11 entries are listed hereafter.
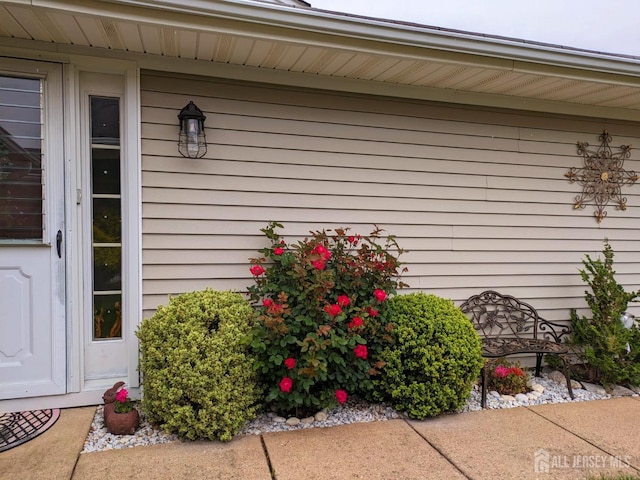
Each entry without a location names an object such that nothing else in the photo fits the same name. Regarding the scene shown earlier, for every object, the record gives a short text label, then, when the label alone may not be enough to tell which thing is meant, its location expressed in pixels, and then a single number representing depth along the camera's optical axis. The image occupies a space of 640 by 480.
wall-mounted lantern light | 2.80
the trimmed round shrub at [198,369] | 2.35
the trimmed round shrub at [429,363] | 2.71
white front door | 2.60
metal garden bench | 3.45
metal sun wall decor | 3.85
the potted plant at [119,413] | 2.45
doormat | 2.33
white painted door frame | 2.67
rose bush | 2.51
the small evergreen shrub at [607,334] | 3.26
